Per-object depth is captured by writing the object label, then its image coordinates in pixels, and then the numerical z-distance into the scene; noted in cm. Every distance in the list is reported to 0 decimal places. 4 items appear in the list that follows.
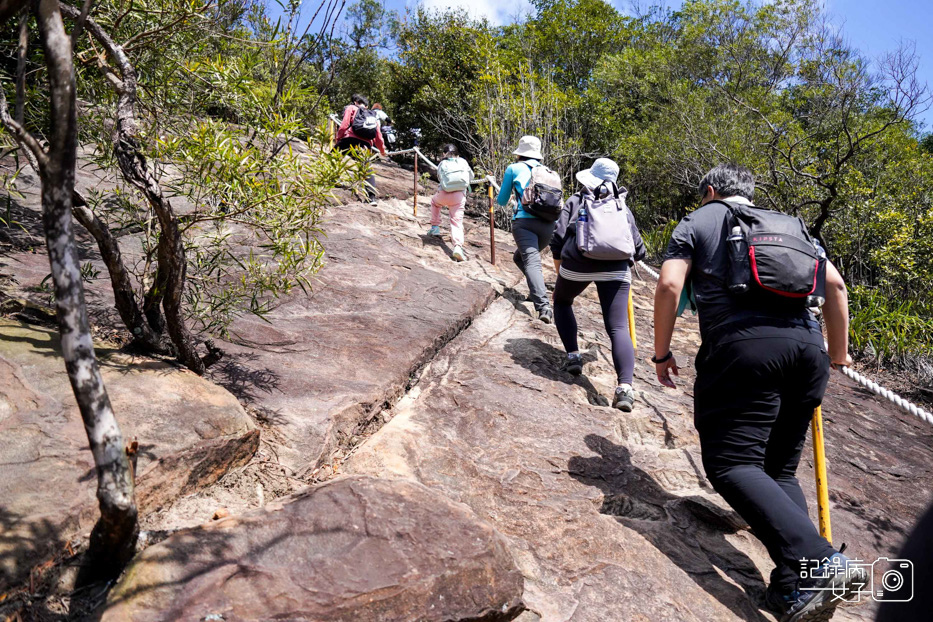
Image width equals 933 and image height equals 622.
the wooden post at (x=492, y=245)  816
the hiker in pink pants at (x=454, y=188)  779
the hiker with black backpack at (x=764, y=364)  271
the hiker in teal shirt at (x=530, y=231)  625
